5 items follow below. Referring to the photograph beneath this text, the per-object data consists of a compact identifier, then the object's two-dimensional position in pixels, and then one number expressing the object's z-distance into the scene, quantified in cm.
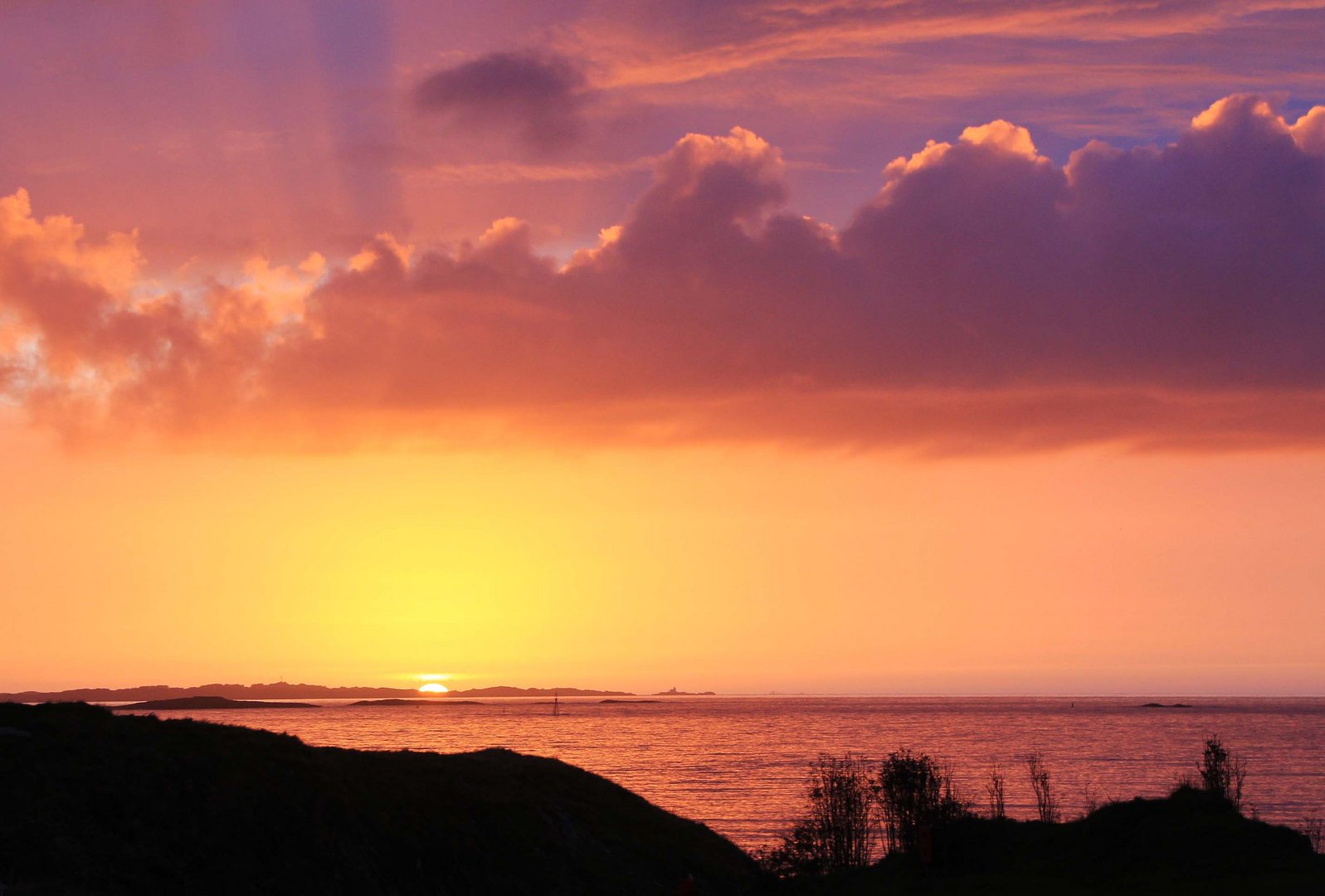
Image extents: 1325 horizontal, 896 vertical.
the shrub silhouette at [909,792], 6812
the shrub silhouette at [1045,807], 8915
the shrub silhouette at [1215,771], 7788
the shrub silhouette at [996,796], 9136
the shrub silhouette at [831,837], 6317
